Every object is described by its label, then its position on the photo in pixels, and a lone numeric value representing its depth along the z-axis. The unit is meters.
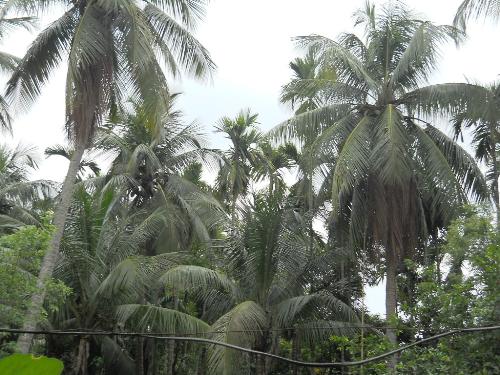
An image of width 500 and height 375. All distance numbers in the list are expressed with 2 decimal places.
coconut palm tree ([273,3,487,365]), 14.51
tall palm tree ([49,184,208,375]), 13.41
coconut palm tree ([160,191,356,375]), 13.43
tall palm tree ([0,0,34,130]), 16.37
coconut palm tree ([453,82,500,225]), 14.69
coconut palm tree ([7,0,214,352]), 12.66
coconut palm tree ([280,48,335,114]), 15.73
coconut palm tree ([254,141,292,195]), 22.42
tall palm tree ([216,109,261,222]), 22.78
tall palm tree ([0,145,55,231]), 19.05
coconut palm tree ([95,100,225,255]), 17.62
